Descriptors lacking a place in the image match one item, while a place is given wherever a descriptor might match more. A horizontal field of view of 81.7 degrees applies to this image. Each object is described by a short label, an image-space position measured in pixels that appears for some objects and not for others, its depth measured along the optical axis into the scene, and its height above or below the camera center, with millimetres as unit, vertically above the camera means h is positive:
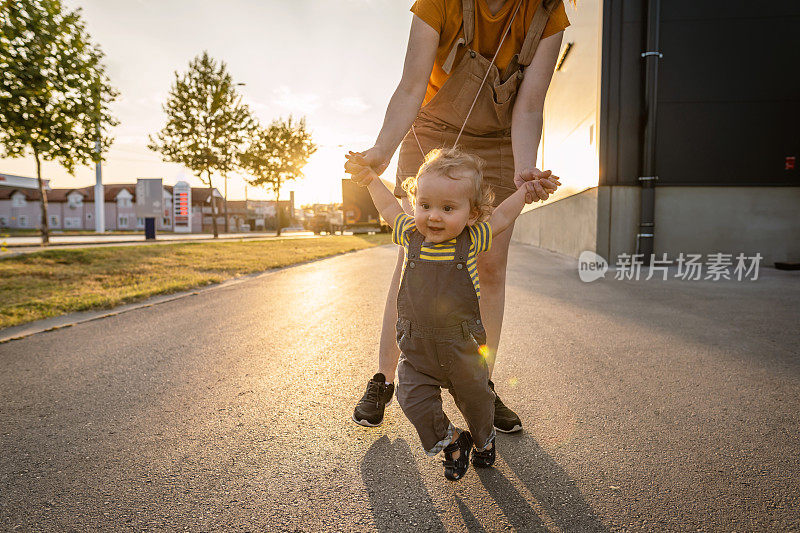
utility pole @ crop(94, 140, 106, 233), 25594 +1909
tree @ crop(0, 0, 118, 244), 9492 +3215
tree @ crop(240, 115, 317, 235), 33188 +5910
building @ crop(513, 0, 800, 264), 8805 +2130
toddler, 1598 -291
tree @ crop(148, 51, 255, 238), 25219 +6197
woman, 1992 +616
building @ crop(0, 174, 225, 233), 56594 +2992
